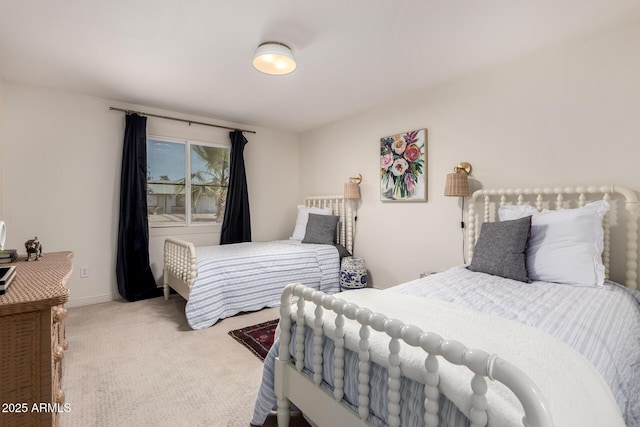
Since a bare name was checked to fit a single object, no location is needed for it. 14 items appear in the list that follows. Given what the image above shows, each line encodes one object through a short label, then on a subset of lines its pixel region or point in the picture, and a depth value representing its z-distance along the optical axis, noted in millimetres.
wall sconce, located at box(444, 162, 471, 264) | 2658
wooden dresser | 974
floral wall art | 3145
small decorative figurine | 1840
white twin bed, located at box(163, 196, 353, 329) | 2795
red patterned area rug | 2334
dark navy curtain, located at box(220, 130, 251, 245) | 4188
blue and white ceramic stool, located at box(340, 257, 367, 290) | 3514
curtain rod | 3464
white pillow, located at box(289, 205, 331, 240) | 4168
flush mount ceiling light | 2150
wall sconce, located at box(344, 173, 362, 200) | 3777
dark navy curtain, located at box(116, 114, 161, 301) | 3438
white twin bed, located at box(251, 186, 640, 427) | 770
